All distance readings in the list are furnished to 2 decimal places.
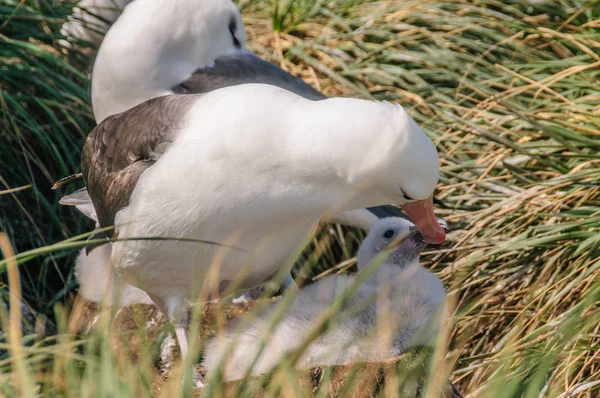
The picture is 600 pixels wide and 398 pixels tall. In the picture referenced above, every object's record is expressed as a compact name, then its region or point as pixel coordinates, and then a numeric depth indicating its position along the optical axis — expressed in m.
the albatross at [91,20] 10.53
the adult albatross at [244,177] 6.12
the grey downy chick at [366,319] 6.25
